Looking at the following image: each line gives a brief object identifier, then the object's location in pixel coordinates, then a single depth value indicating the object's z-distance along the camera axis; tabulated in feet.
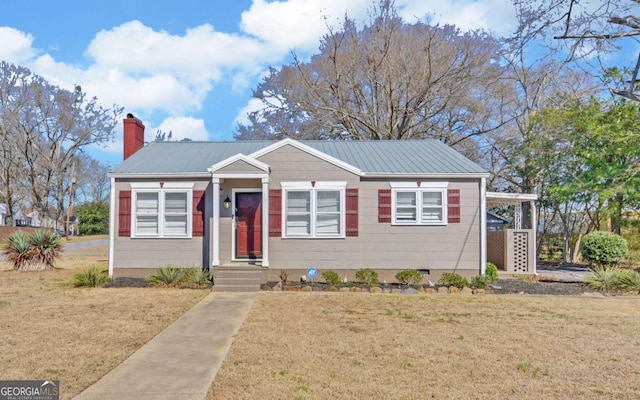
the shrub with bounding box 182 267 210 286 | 43.04
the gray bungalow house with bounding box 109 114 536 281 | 45.73
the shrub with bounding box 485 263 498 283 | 47.19
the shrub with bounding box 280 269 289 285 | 44.57
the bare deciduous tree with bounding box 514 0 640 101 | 42.32
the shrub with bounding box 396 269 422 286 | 44.11
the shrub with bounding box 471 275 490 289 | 43.55
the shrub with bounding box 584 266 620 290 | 43.78
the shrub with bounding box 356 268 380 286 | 44.11
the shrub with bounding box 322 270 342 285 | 43.47
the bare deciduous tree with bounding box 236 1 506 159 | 79.25
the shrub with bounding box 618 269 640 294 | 42.27
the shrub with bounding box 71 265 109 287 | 42.91
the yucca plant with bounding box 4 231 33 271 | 55.58
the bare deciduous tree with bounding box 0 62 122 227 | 117.70
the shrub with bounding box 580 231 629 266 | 53.36
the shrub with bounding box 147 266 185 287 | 42.60
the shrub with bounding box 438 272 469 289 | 43.42
